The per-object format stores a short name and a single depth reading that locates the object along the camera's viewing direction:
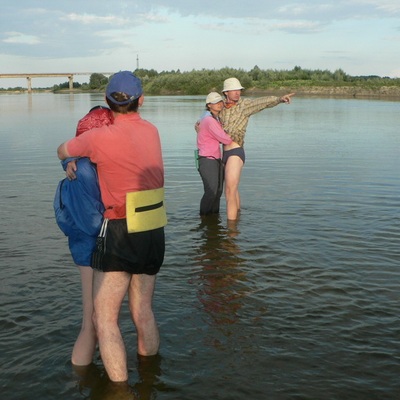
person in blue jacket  4.06
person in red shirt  3.96
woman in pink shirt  9.16
